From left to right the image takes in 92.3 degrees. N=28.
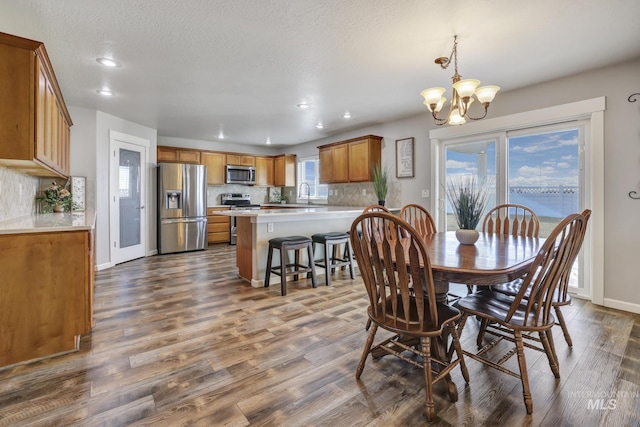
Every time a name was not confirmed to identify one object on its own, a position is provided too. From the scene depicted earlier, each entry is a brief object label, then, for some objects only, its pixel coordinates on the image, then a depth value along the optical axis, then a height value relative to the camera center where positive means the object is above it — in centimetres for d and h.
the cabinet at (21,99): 193 +73
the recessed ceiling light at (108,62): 278 +139
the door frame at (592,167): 297 +44
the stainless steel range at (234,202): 677 +24
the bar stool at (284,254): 334 -48
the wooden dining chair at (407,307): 144 -50
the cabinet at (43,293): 190 -53
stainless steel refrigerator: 559 +10
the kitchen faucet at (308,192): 701 +49
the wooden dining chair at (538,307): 146 -52
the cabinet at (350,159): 511 +94
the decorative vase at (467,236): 215 -17
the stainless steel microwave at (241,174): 688 +87
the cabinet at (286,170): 731 +101
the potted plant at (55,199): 372 +16
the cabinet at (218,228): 657 -34
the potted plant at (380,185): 482 +43
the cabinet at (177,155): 613 +118
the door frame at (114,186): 466 +41
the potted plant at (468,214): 217 -1
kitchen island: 360 -22
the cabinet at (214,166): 666 +103
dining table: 145 -26
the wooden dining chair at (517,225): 267 -14
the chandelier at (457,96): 217 +87
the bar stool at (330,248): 373 -47
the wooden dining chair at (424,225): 289 -12
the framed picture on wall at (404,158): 473 +85
